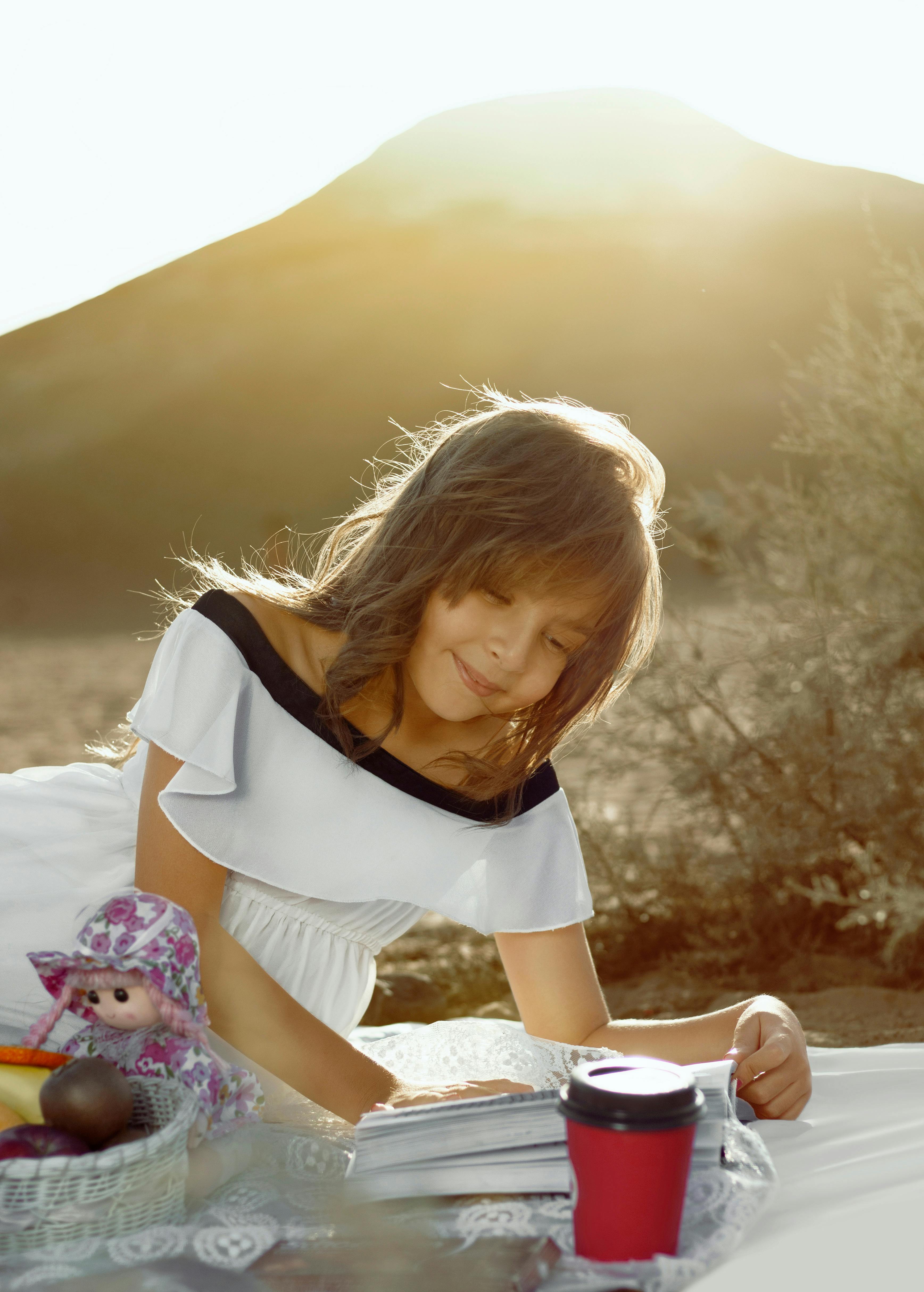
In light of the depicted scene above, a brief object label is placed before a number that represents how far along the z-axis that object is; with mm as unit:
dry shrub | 3641
